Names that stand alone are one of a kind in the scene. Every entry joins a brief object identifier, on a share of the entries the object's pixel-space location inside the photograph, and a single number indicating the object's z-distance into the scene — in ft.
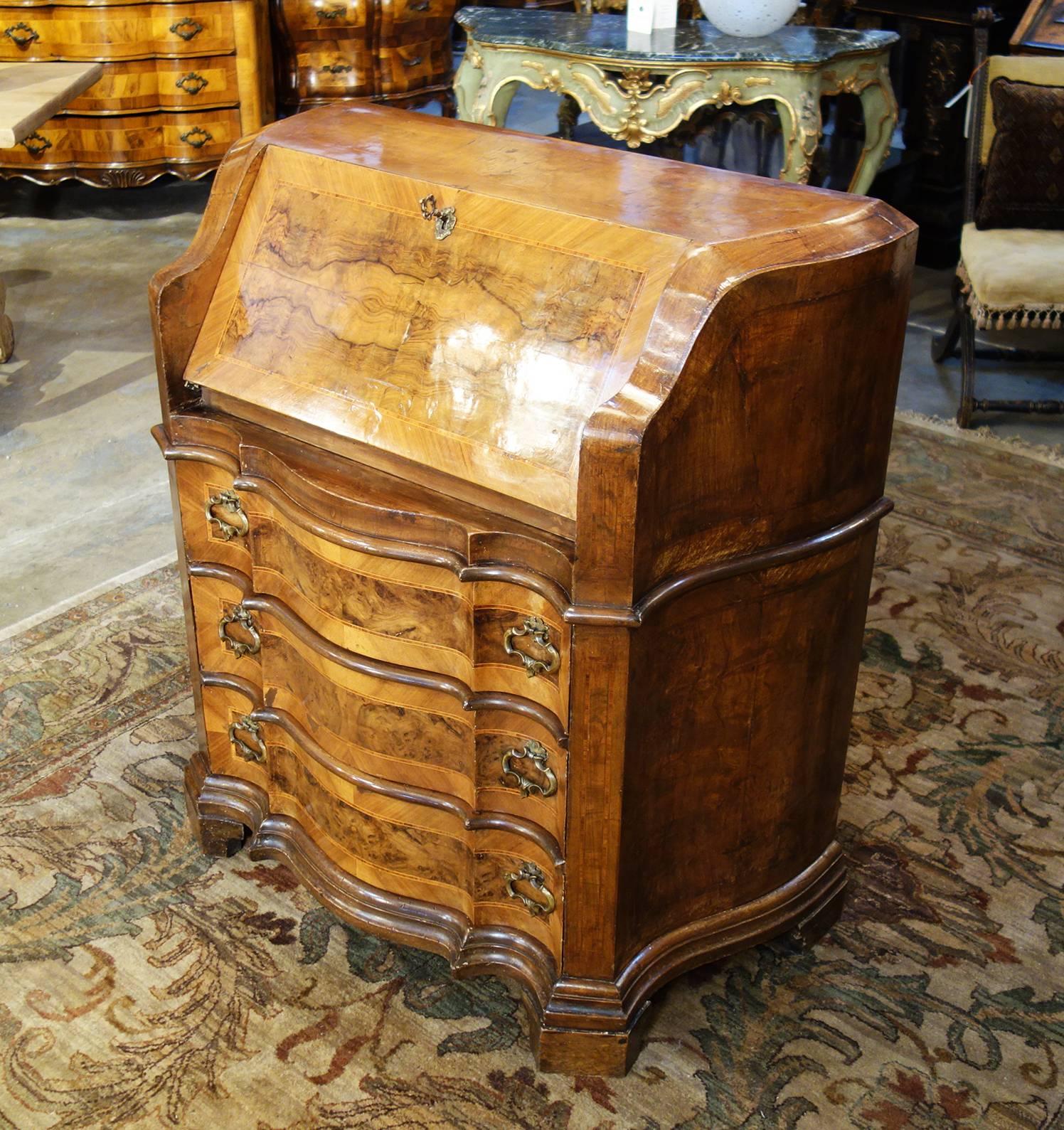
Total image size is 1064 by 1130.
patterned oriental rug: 7.07
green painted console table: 13.93
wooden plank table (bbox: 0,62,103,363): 13.48
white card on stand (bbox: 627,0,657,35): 14.56
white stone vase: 14.17
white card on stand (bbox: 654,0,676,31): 14.70
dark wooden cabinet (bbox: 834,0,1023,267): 17.83
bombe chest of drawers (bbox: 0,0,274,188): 19.42
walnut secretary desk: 5.95
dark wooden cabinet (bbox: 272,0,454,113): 20.57
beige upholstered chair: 13.83
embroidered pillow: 14.60
